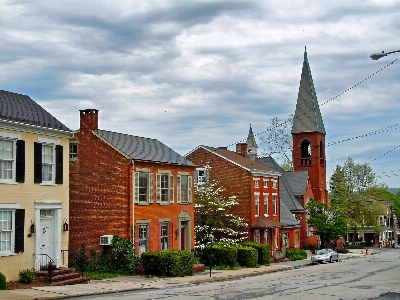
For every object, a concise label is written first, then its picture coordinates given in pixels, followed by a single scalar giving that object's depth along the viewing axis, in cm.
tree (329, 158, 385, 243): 8194
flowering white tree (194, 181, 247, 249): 4797
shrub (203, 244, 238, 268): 4138
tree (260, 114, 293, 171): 8051
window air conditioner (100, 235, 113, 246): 3469
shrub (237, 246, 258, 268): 4288
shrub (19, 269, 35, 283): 2726
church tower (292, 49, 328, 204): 7469
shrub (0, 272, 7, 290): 2516
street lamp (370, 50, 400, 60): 2010
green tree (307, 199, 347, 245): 6303
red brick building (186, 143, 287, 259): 5022
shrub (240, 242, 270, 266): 4553
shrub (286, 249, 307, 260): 5422
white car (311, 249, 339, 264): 4984
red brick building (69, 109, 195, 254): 3550
